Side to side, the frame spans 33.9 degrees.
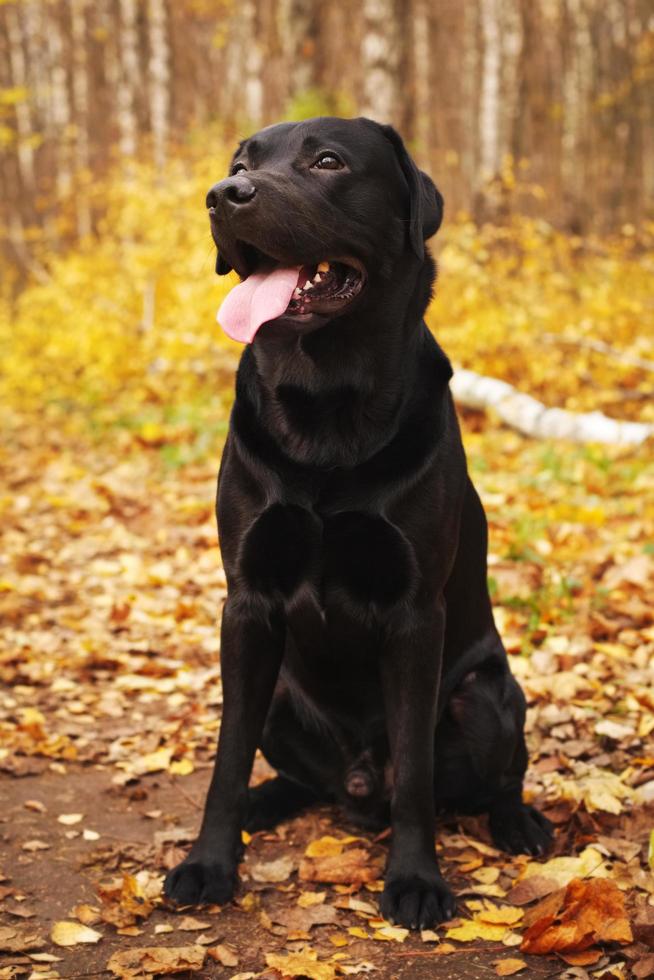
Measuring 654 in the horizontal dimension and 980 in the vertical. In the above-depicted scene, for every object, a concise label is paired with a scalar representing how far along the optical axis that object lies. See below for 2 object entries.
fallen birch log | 6.73
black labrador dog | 2.44
